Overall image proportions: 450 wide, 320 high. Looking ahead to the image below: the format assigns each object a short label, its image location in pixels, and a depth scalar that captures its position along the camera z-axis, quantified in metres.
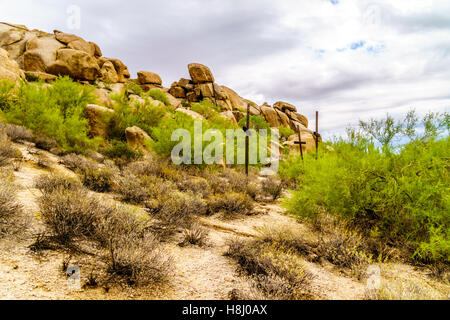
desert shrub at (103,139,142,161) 10.62
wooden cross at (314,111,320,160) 13.88
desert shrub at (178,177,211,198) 7.17
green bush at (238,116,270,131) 33.72
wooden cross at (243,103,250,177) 10.59
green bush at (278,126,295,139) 40.78
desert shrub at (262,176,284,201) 8.53
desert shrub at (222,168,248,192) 8.30
